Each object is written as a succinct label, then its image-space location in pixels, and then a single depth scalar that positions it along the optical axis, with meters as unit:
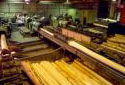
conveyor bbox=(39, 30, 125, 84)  2.95
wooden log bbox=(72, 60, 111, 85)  3.30
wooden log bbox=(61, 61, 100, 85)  3.25
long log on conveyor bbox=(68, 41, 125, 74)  2.99
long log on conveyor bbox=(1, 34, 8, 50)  4.59
